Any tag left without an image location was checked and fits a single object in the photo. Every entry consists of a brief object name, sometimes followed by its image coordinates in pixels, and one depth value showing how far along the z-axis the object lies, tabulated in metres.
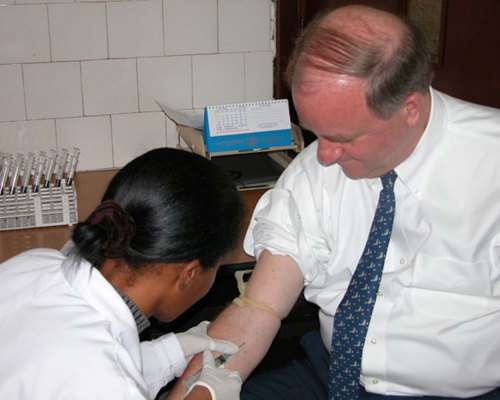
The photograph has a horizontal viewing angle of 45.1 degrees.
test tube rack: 2.03
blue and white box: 2.30
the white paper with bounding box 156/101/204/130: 2.41
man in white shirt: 1.22
